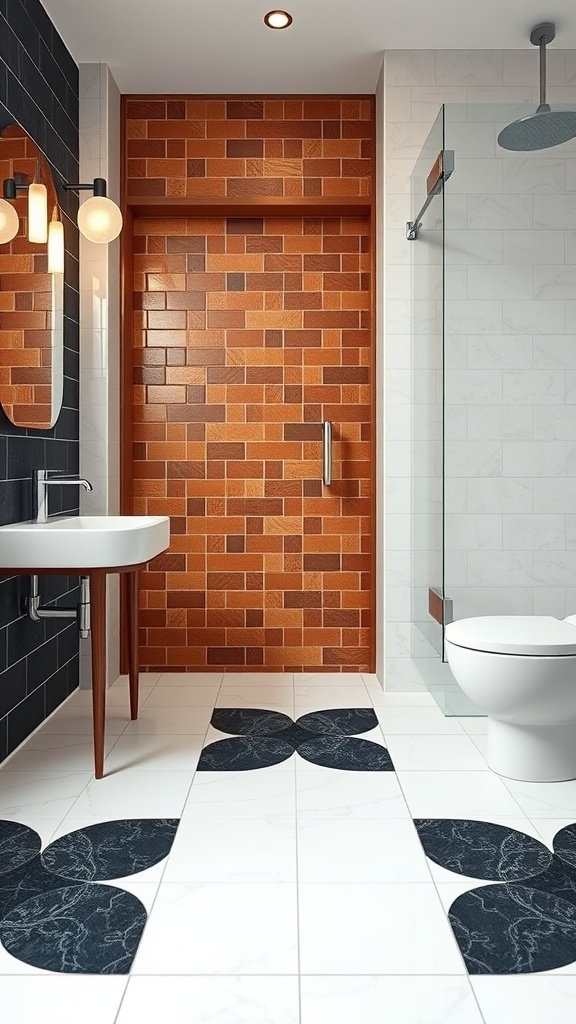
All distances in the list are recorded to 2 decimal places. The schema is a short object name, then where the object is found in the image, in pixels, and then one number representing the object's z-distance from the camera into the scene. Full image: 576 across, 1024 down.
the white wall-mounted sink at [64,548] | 2.39
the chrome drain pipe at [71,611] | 2.76
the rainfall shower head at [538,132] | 2.79
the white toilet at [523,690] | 2.39
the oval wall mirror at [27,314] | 2.63
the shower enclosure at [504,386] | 2.83
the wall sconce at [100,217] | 3.04
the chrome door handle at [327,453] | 3.79
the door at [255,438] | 3.88
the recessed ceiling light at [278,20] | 3.11
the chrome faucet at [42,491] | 2.88
